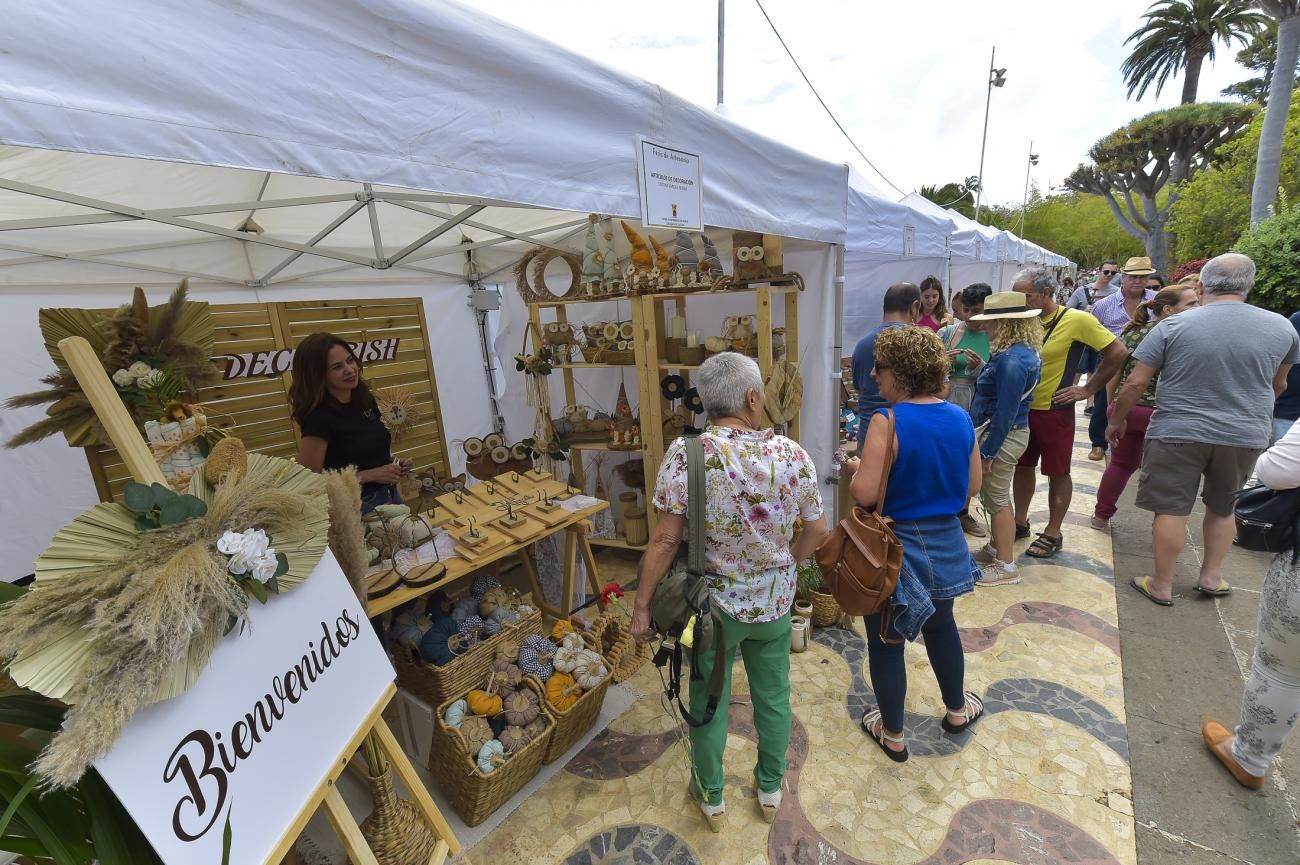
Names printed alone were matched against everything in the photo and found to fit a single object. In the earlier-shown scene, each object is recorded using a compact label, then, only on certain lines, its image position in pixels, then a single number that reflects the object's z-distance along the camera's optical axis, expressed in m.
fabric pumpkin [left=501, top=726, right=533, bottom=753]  1.92
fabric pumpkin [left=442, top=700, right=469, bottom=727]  1.93
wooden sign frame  3.42
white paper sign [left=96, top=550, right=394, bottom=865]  0.79
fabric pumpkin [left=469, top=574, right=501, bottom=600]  2.39
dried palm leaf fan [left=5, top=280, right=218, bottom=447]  1.38
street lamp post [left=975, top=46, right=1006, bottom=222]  15.73
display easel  0.98
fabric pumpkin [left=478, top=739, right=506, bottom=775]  1.83
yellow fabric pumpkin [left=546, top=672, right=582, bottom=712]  2.10
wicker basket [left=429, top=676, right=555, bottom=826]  1.80
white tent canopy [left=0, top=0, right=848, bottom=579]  0.85
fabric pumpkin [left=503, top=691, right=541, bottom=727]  1.98
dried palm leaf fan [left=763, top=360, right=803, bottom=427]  2.85
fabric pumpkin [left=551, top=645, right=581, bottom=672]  2.20
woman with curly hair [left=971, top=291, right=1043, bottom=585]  2.92
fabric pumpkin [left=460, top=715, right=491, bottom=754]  1.88
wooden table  1.86
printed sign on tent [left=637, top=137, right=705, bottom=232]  1.75
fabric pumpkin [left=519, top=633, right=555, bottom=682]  2.18
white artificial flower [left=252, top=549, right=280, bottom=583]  0.98
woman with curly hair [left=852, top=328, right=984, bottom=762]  1.77
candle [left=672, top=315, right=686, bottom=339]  3.23
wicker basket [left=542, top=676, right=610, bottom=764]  2.05
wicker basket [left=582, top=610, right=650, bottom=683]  2.42
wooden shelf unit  2.89
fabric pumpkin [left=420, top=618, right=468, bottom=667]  2.04
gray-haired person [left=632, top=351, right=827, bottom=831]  1.53
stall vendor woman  2.31
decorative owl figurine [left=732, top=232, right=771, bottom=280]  2.86
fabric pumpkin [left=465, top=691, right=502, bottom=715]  1.98
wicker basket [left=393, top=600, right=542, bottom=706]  1.99
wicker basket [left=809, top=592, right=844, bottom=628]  2.88
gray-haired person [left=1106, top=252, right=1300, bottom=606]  2.47
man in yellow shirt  3.13
